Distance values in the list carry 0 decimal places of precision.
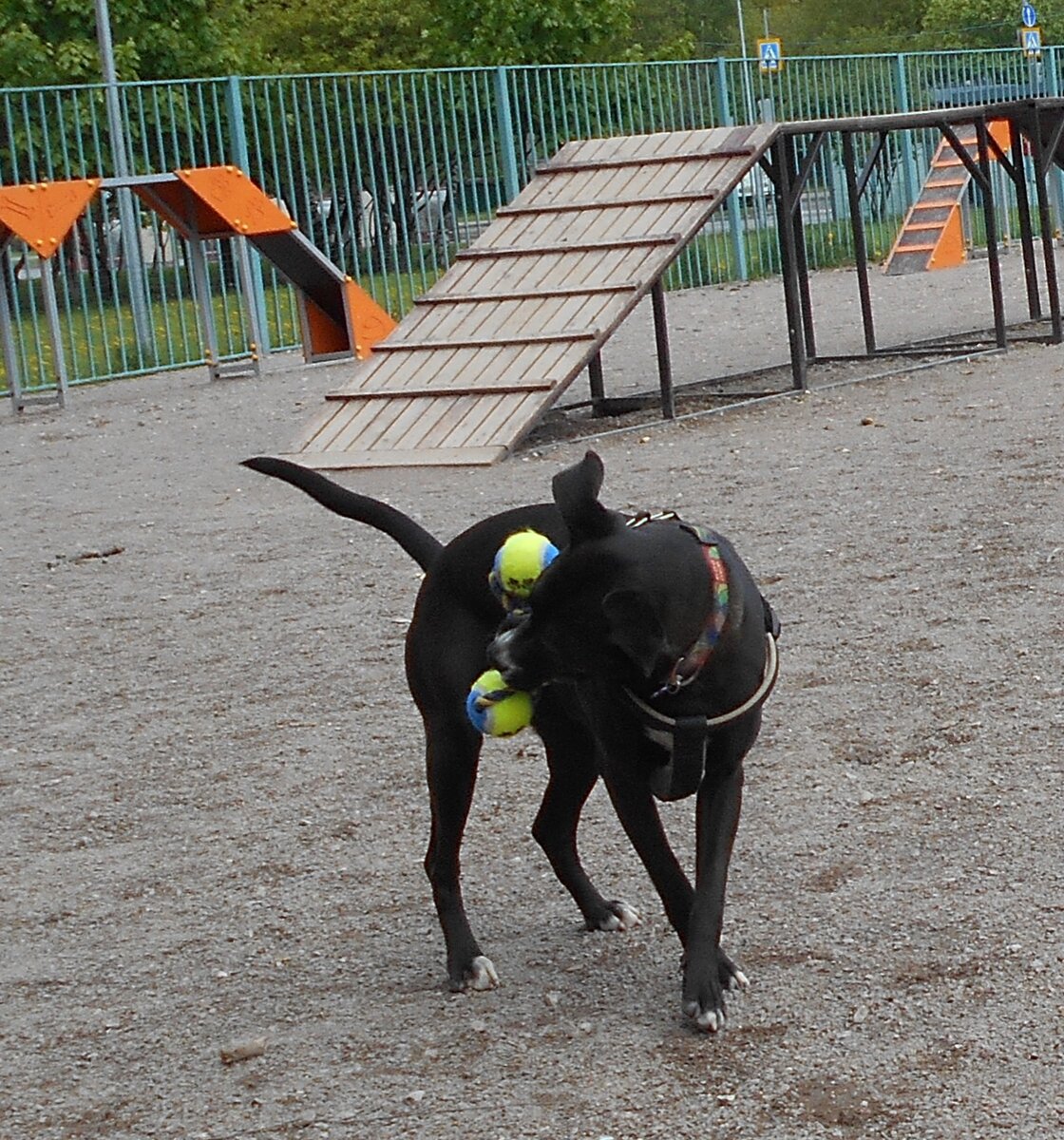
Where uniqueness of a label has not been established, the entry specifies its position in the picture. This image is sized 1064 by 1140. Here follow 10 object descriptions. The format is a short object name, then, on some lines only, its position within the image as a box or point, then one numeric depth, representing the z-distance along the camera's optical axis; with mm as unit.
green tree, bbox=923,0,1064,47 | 61062
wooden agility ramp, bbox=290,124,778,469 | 10336
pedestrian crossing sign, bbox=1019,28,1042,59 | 27328
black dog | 3080
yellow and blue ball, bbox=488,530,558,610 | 3236
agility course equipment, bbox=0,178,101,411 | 14578
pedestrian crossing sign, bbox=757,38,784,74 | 23414
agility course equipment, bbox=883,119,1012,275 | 22734
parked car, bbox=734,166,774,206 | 23875
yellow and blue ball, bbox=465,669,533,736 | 3311
